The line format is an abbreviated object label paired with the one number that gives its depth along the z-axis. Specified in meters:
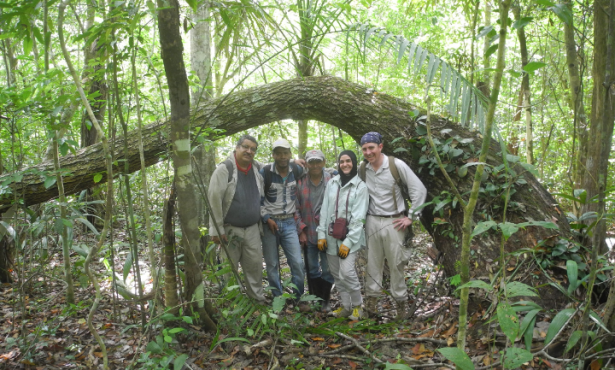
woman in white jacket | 4.14
